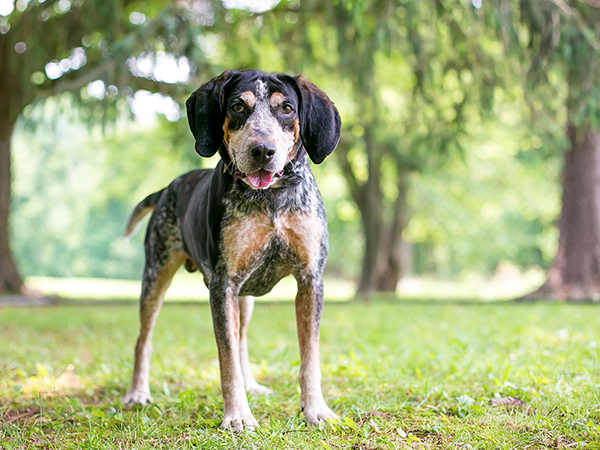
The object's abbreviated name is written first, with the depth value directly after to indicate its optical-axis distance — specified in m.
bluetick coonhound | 3.28
